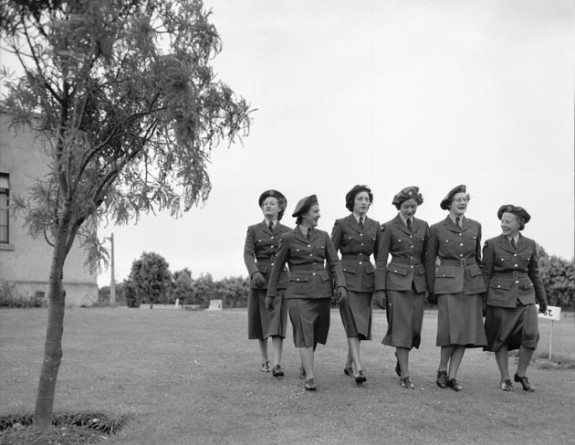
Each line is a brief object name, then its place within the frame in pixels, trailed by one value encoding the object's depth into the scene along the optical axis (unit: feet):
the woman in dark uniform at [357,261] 31.19
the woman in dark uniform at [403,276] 30.94
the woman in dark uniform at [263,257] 33.74
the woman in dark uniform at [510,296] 31.68
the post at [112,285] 148.97
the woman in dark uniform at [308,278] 29.96
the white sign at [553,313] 37.89
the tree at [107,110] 22.18
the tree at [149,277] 147.13
